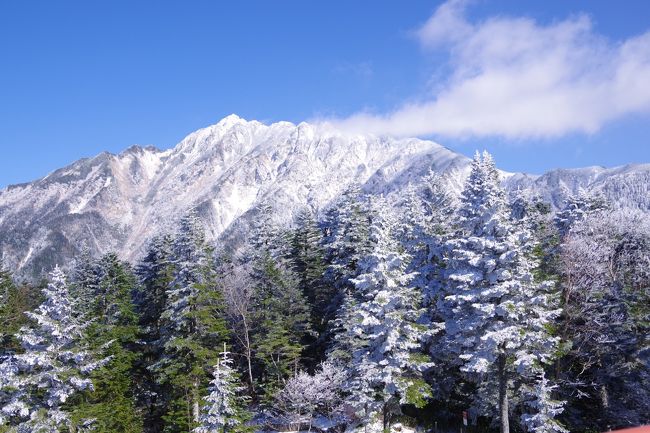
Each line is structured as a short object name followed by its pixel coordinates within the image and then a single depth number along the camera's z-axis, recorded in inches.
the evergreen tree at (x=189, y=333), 1339.8
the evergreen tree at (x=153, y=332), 1572.3
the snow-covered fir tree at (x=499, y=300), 1006.4
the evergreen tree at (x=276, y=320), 1492.4
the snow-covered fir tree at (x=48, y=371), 1103.0
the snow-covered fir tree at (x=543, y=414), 997.2
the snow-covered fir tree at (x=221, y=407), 964.0
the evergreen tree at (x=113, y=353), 1219.9
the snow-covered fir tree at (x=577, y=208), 2088.8
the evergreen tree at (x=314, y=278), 1713.8
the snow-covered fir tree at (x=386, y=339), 1032.8
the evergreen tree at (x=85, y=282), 1588.7
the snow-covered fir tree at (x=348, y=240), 1603.1
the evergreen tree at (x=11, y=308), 1453.0
